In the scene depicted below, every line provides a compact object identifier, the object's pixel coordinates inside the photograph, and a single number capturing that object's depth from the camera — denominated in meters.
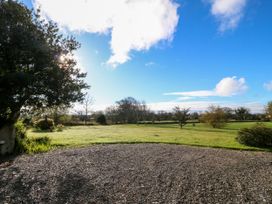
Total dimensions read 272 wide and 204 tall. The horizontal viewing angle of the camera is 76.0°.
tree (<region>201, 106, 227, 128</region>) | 29.44
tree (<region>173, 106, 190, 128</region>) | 28.96
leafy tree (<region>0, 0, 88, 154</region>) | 8.04
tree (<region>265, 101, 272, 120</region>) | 24.53
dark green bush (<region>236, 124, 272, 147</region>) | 11.63
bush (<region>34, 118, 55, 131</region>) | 23.43
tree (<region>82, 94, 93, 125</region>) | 46.20
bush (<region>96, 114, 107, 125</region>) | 39.48
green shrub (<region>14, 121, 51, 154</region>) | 9.69
